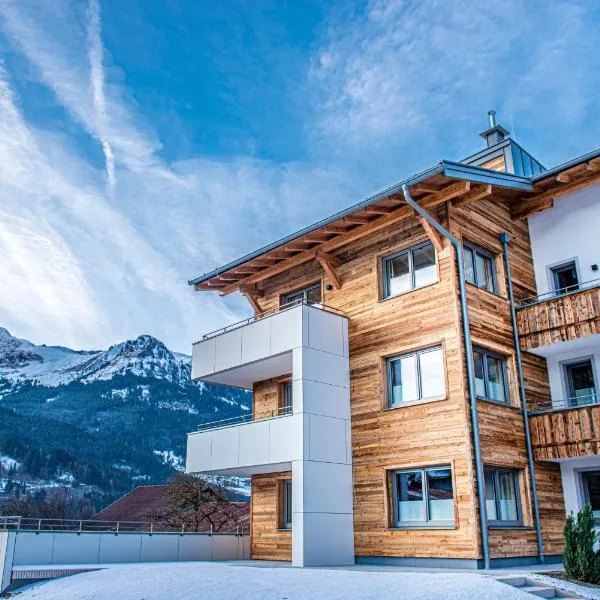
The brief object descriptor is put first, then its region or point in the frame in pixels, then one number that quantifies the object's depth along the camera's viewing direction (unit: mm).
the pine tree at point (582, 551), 9320
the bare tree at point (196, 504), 33594
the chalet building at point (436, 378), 12578
